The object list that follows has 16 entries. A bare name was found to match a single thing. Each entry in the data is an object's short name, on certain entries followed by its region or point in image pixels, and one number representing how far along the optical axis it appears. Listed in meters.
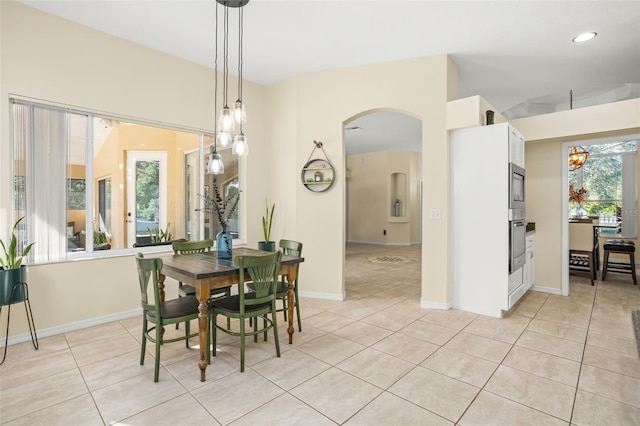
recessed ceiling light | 3.29
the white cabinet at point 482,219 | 3.43
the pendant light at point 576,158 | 5.43
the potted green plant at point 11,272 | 2.53
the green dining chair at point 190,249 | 3.11
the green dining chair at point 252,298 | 2.36
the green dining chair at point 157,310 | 2.19
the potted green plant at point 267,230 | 4.27
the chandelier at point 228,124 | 2.60
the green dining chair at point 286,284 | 2.99
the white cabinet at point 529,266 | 4.17
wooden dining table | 2.27
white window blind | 2.90
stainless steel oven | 3.45
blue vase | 2.93
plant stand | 2.56
